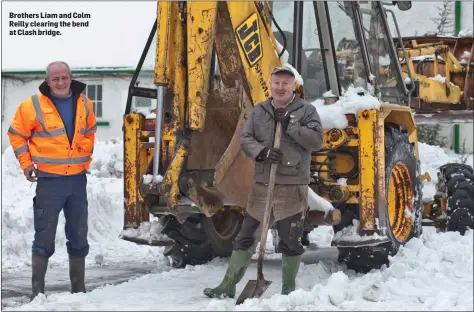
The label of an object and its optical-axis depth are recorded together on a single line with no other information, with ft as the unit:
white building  66.85
